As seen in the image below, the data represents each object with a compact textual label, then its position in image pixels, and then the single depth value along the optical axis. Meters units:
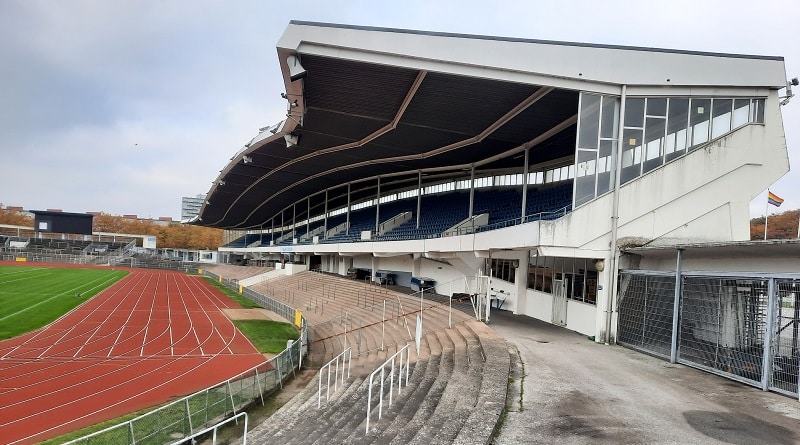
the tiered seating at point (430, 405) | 6.73
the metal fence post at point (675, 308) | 11.40
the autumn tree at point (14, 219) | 133.25
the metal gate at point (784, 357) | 8.76
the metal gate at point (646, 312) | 12.05
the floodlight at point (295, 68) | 14.72
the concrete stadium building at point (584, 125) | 14.13
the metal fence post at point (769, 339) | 8.86
